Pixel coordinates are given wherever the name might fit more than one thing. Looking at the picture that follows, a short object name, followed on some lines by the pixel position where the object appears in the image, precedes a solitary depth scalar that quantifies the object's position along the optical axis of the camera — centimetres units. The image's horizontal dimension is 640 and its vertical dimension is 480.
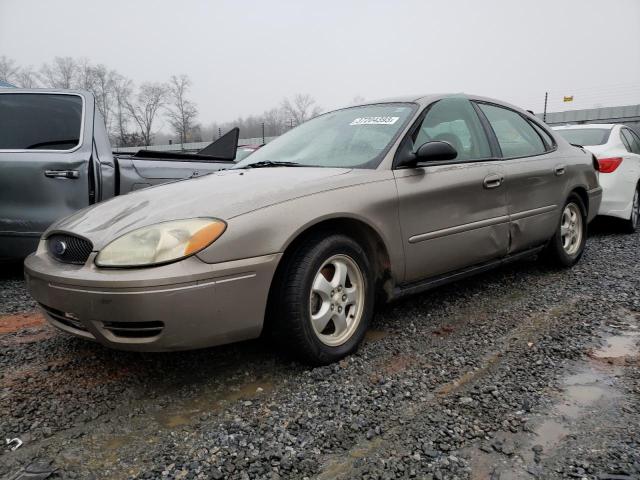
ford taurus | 210
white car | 562
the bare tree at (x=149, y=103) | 5697
